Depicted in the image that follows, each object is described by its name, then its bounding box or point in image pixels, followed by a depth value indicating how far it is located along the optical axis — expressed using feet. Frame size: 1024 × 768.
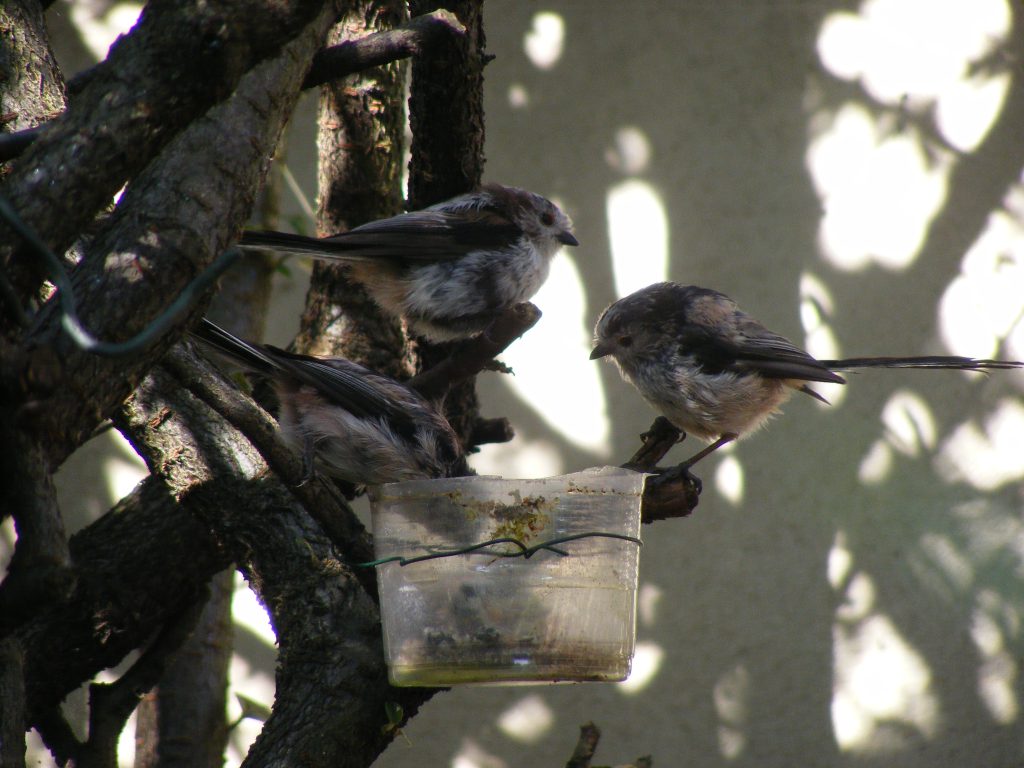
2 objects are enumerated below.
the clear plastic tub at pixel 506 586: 16.44
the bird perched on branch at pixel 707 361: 26.66
